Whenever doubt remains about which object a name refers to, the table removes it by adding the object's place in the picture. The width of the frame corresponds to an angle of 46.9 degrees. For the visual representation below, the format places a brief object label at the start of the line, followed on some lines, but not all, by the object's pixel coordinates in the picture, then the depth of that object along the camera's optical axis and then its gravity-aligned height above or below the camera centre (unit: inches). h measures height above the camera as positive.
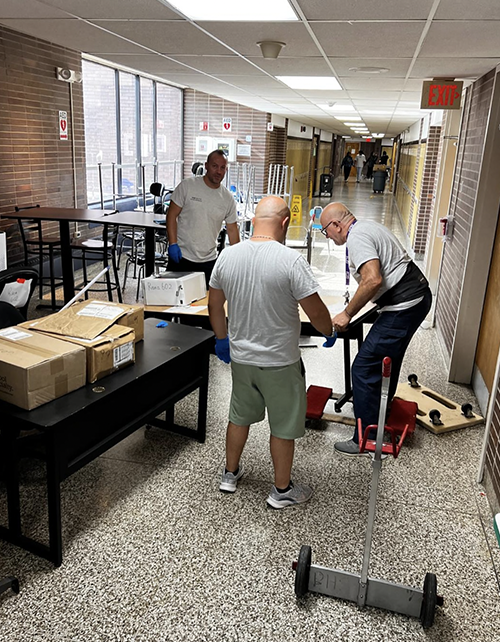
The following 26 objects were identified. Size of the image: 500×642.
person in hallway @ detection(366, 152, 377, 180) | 1280.8 -18.9
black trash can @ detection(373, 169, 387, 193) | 989.2 -37.7
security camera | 285.6 +32.3
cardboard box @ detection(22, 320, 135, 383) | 99.8 -35.2
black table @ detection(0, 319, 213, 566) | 89.7 -45.7
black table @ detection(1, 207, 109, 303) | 228.1 -31.0
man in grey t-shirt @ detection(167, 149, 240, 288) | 178.9 -21.3
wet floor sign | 457.1 -42.5
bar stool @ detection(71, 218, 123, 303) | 238.8 -42.4
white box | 148.8 -35.8
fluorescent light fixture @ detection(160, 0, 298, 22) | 123.0 +29.9
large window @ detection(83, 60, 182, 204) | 380.5 +10.7
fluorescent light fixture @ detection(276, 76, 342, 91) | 237.7 +30.3
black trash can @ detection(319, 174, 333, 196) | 893.8 -43.3
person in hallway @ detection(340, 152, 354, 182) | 1261.1 -18.9
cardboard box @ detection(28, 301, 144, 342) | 104.2 -32.3
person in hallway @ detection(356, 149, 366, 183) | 1308.2 -14.0
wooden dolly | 145.9 -63.6
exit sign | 207.9 +23.8
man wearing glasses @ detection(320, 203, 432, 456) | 119.7 -28.9
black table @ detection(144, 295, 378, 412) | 136.9 -40.6
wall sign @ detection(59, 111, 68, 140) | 294.1 +8.0
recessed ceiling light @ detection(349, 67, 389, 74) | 197.3 +29.2
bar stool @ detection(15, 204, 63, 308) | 239.7 -44.1
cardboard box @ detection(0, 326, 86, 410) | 88.7 -34.6
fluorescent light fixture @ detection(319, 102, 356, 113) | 366.9 +31.7
